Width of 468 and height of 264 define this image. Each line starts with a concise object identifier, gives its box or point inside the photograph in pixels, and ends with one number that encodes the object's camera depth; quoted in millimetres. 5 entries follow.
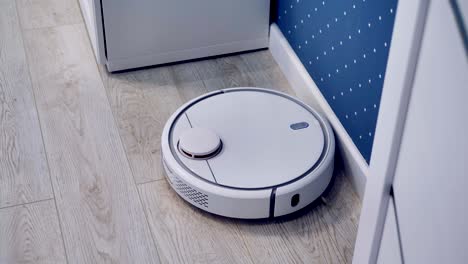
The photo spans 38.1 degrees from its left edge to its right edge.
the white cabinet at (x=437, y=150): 647
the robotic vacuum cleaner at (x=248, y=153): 1423
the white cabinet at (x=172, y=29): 1783
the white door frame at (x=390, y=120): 713
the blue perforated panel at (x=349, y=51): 1351
